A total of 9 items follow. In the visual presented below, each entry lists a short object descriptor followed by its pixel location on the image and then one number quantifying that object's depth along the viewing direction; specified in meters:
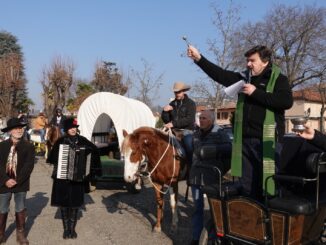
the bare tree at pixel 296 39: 32.41
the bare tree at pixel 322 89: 34.97
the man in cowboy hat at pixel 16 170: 5.75
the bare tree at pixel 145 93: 29.66
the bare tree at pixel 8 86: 37.28
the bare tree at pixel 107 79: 37.66
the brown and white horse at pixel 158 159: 6.44
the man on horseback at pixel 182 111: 7.16
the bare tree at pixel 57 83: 37.12
